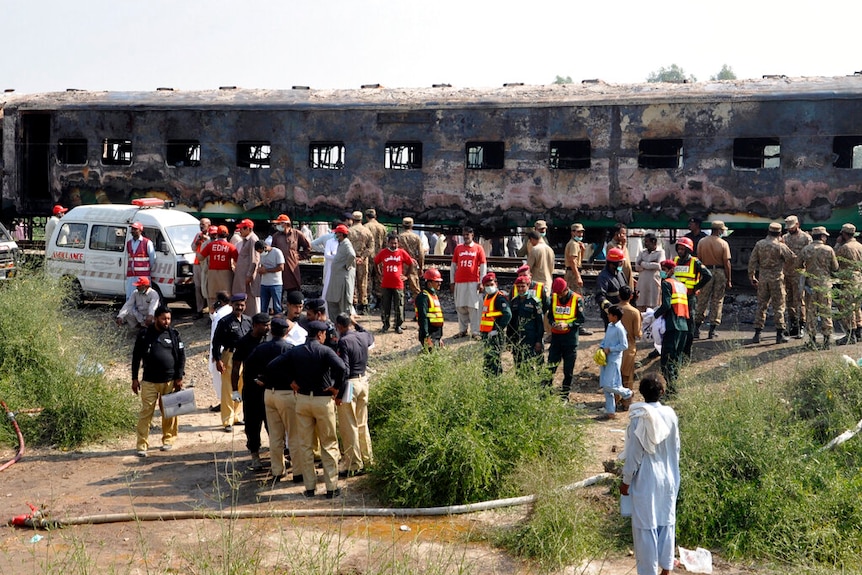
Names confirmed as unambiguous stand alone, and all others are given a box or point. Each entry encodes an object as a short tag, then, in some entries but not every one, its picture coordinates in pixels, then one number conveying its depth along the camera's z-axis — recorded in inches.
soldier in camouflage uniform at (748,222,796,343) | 508.7
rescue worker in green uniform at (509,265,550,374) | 425.4
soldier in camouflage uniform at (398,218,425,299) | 571.8
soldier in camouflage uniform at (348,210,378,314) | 580.4
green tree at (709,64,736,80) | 3930.1
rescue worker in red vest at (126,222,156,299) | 571.5
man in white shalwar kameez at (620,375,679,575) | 251.0
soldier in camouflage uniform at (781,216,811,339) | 516.1
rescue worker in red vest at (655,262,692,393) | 432.5
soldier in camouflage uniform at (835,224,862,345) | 471.3
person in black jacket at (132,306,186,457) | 383.2
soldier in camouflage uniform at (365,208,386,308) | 600.4
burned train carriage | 632.4
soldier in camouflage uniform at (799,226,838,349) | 489.1
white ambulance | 593.3
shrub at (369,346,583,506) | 319.9
